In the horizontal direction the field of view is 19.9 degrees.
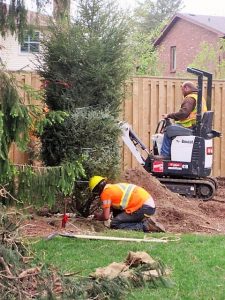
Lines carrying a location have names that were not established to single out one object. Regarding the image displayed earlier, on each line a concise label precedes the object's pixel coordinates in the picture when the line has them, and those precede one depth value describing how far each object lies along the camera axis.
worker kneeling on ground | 9.25
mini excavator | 11.81
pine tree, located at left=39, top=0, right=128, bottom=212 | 10.05
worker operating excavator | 11.78
